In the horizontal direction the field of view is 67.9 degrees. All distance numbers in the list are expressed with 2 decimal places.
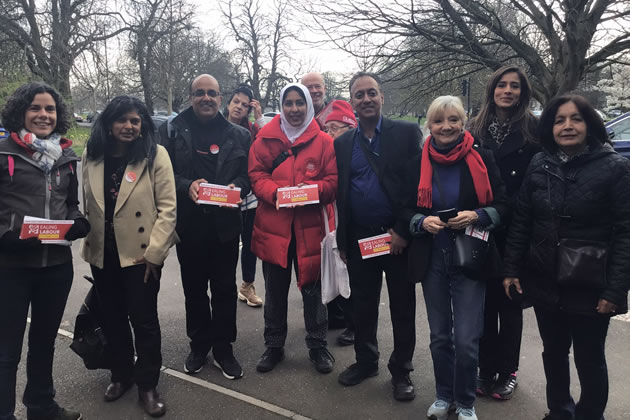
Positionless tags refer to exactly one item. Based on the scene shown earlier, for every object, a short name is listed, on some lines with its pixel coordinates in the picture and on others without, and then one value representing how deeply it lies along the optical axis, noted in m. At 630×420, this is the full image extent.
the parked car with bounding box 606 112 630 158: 9.11
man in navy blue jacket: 2.98
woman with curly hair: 2.42
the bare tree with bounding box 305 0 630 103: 8.34
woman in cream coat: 2.77
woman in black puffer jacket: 2.25
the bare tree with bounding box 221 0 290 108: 34.12
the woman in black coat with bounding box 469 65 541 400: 2.84
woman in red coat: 3.21
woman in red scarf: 2.61
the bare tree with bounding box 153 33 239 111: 26.33
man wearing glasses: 3.19
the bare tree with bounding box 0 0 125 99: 18.83
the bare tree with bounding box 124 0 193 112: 22.84
